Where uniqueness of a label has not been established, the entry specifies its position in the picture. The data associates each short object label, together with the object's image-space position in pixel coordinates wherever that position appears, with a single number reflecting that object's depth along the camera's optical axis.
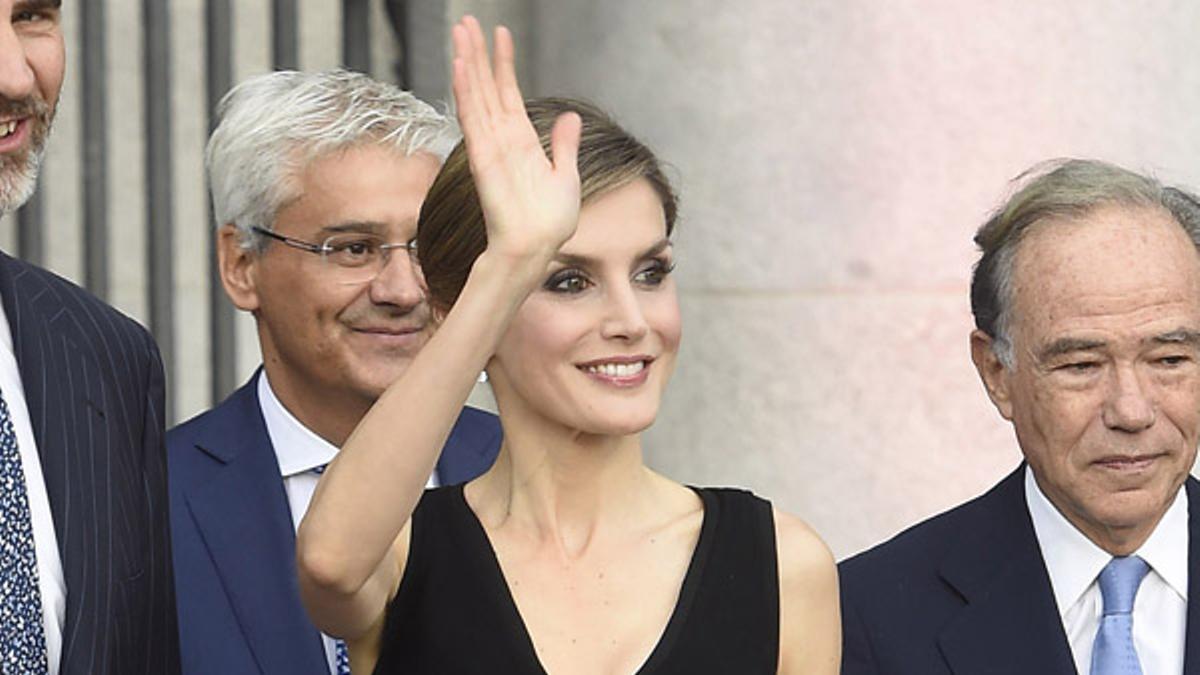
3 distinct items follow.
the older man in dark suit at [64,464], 6.11
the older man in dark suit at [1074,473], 6.95
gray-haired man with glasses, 7.58
